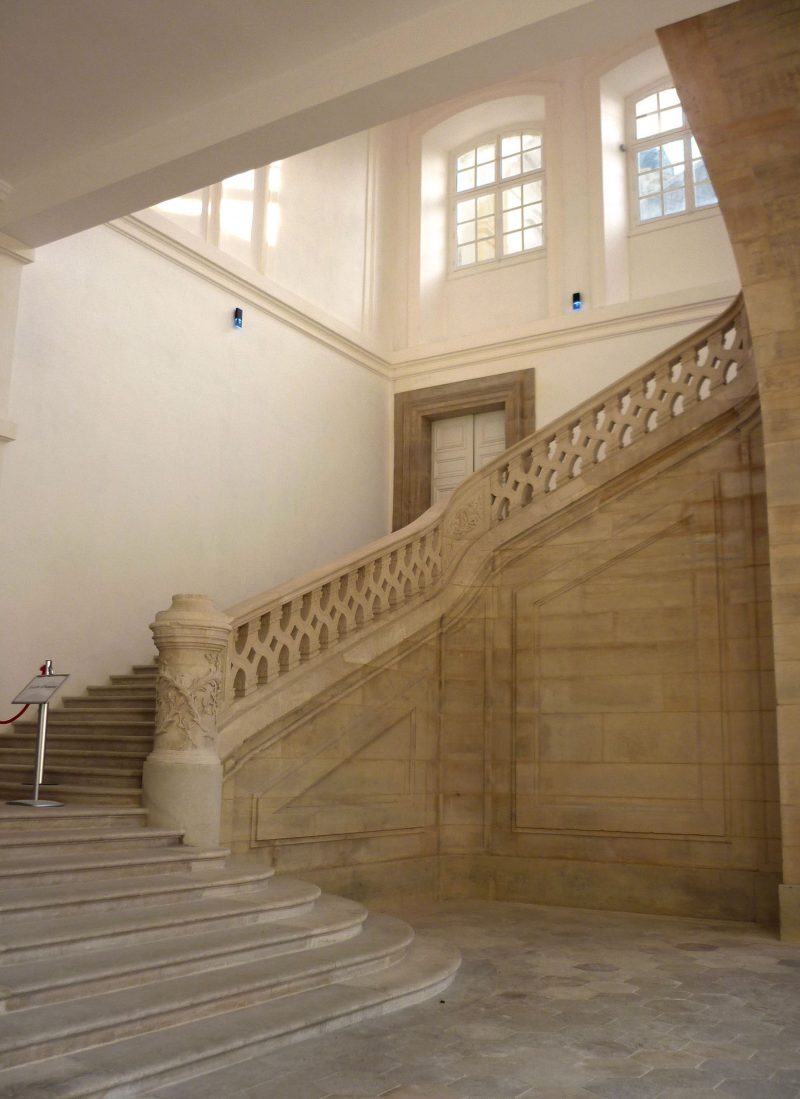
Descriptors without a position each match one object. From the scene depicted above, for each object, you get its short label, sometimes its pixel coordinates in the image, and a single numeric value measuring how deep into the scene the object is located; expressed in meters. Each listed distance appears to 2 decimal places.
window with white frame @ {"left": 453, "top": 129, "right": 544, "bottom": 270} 14.66
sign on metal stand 6.70
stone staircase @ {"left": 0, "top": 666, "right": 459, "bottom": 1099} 3.85
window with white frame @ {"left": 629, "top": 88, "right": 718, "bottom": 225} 13.31
